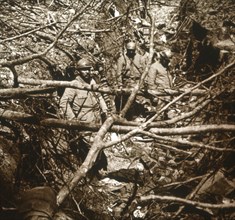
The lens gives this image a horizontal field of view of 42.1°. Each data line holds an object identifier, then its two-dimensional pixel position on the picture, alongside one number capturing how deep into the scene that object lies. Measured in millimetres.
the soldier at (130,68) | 6156
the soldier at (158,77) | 6359
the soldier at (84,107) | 4801
